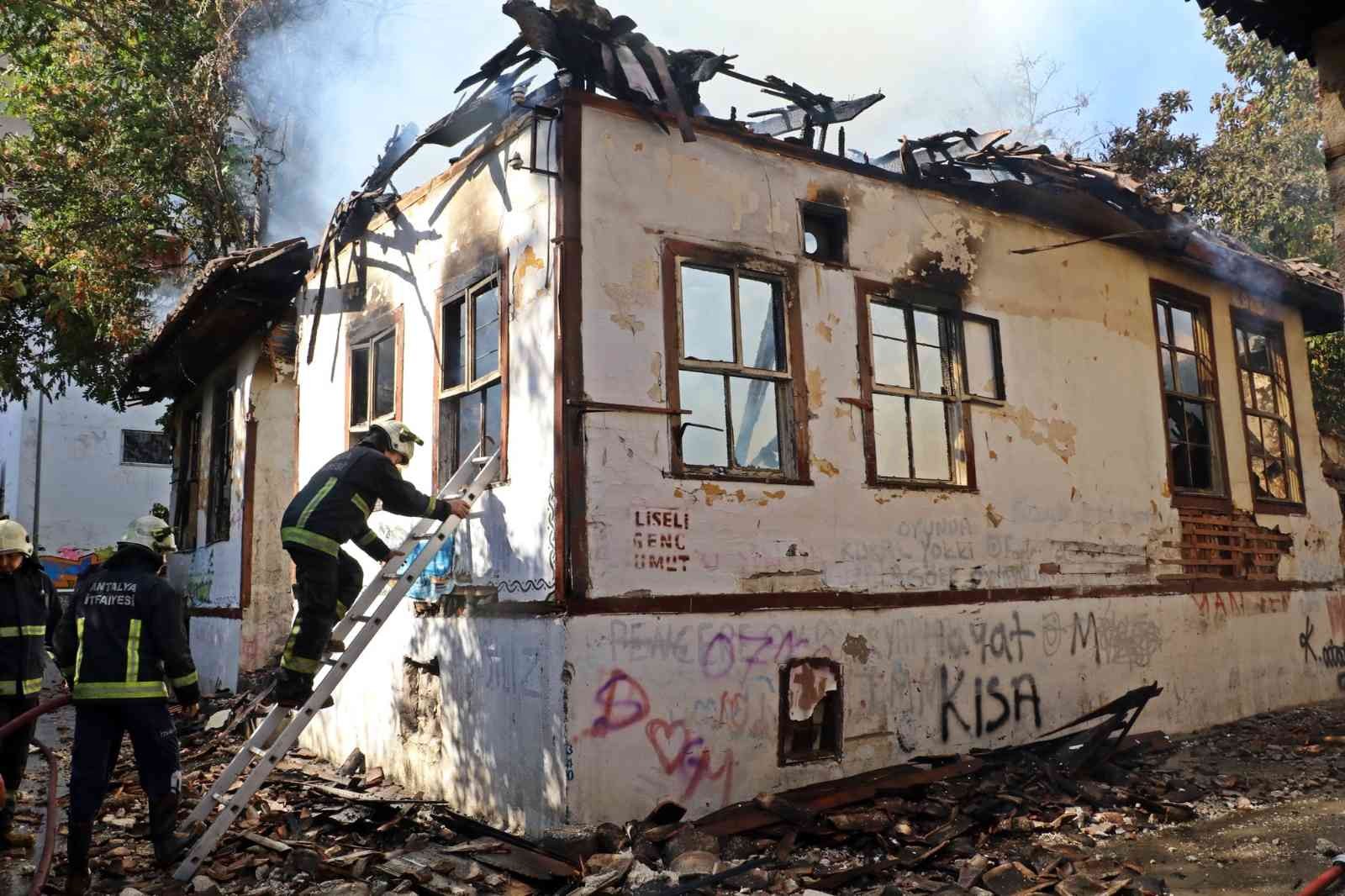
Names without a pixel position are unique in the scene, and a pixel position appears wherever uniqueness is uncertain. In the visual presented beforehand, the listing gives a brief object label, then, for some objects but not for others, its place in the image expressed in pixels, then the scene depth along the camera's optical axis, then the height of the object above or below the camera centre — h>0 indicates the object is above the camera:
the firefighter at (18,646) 6.16 -0.19
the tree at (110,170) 12.30 +5.78
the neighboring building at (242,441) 10.11 +1.85
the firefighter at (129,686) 5.44 -0.40
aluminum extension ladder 5.47 -0.54
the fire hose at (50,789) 4.68 -0.88
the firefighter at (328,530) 5.88 +0.45
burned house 6.26 +1.09
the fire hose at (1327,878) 2.86 -0.89
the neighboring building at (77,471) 25.39 +3.69
